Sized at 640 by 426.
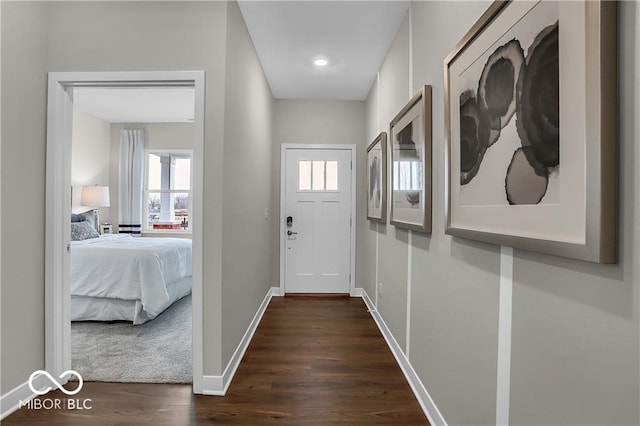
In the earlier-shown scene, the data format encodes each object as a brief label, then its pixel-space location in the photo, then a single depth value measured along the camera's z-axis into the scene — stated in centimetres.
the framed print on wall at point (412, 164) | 185
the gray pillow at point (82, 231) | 398
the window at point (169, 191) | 578
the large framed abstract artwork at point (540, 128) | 74
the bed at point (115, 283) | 309
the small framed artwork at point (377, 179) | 300
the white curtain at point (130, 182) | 554
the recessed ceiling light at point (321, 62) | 314
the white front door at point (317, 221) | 431
